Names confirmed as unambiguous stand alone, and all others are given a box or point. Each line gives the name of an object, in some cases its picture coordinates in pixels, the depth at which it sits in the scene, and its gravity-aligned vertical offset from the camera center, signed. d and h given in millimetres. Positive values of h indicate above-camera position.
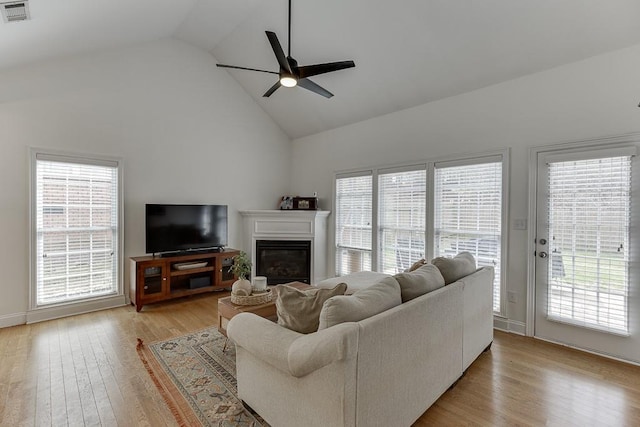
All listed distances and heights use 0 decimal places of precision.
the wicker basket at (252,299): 2789 -828
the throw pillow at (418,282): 2059 -500
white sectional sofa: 1453 -863
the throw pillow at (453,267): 2512 -474
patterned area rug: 2029 -1382
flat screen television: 4259 -255
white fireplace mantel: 5270 -297
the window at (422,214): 3553 -22
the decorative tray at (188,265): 4371 -813
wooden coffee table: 2697 -906
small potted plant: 2859 -658
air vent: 2218 +1537
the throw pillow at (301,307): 1824 -593
